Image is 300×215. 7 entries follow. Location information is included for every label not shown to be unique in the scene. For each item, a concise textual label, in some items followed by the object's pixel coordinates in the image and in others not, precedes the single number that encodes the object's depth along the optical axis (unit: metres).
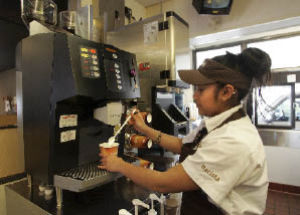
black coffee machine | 0.84
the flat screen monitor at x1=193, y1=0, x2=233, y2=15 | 2.29
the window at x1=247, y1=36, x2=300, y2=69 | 3.28
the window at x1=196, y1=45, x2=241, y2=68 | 3.72
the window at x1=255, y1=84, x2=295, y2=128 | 3.24
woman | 0.73
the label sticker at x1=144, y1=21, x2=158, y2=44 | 1.57
